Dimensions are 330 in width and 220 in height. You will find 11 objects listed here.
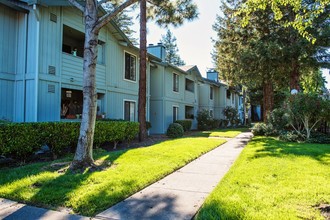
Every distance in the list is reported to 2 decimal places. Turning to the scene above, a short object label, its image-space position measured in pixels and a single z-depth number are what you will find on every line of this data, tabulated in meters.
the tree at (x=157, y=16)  13.77
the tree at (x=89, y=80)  6.48
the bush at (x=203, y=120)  24.25
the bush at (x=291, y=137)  12.94
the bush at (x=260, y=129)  16.32
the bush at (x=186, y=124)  20.55
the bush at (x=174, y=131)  16.30
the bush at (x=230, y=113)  30.36
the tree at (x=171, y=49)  56.25
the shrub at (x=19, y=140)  6.90
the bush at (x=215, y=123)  25.17
